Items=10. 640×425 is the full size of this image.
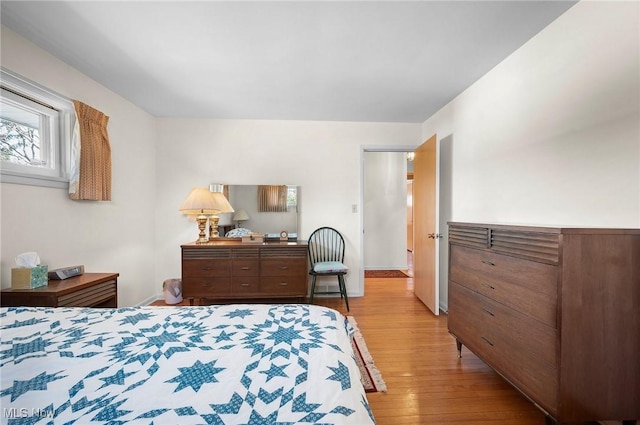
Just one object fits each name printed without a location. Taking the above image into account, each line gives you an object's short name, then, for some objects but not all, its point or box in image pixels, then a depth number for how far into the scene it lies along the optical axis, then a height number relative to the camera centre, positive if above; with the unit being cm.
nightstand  172 -57
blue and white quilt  73 -55
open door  294 -18
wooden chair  363 -50
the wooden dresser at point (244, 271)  310 -72
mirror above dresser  358 -1
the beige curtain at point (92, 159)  228 +49
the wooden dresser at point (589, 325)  123 -55
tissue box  174 -44
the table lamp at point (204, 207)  312 +5
